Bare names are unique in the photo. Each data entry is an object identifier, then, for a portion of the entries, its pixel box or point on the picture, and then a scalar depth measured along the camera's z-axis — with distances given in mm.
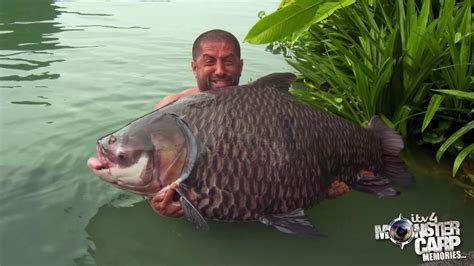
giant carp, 1875
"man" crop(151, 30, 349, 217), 2682
